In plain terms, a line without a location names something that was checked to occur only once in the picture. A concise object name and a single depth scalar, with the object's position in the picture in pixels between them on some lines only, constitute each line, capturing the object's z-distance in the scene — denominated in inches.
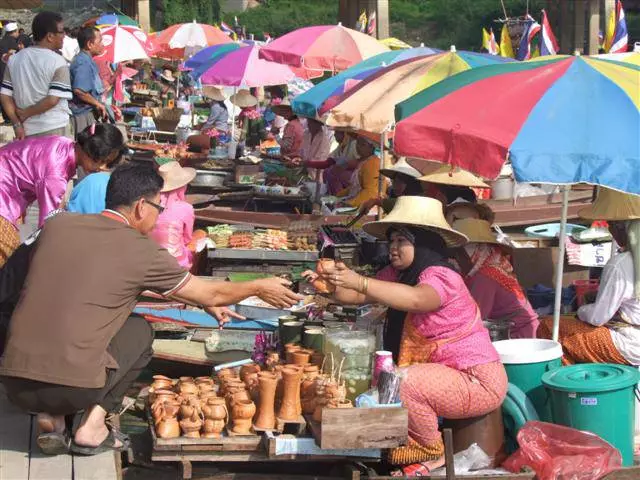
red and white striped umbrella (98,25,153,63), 660.7
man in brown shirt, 160.7
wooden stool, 186.9
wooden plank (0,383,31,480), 164.2
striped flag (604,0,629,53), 762.2
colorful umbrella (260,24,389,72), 433.4
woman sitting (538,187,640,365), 211.0
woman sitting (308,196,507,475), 179.9
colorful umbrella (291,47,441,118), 356.5
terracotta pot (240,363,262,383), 193.6
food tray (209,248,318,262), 303.1
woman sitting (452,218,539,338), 237.5
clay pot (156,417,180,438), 174.6
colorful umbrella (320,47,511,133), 279.9
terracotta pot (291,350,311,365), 191.8
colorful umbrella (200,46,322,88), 552.7
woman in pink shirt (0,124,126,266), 235.8
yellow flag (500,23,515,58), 957.8
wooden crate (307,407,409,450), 164.7
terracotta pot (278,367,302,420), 177.8
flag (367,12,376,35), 935.5
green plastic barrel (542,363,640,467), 186.4
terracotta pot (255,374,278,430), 178.2
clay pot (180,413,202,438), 174.9
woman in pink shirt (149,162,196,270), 276.5
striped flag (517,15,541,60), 817.5
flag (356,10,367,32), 924.0
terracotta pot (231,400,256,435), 176.2
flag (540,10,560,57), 722.2
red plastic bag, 178.5
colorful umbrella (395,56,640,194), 175.8
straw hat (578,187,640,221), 215.5
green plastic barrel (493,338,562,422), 201.6
